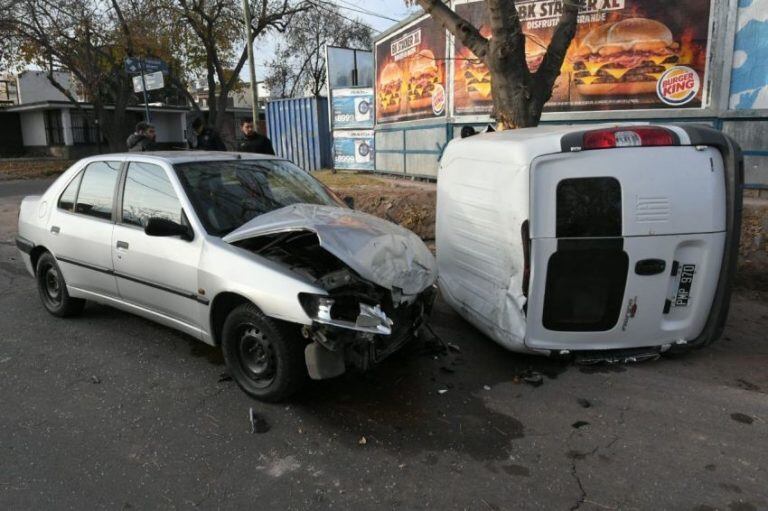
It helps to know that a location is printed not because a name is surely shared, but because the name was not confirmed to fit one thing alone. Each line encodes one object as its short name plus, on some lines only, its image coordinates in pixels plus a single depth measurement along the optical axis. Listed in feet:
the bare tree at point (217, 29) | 69.67
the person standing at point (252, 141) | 30.58
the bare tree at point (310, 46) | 114.21
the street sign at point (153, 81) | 37.99
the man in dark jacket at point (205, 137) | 31.86
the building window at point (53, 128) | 119.44
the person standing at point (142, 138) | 31.22
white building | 117.08
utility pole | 59.67
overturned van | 12.79
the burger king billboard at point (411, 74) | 42.70
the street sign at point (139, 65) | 38.32
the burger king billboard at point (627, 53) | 31.07
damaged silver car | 11.62
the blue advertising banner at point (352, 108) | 53.78
